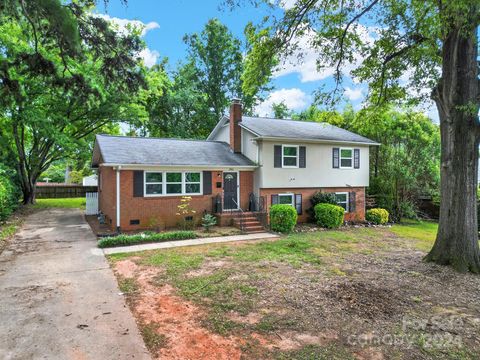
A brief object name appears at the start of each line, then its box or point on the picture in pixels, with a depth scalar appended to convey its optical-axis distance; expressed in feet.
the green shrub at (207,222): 42.63
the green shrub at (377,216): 56.03
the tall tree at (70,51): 17.72
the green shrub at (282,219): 44.11
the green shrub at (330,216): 48.67
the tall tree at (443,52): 25.98
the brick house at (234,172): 42.11
